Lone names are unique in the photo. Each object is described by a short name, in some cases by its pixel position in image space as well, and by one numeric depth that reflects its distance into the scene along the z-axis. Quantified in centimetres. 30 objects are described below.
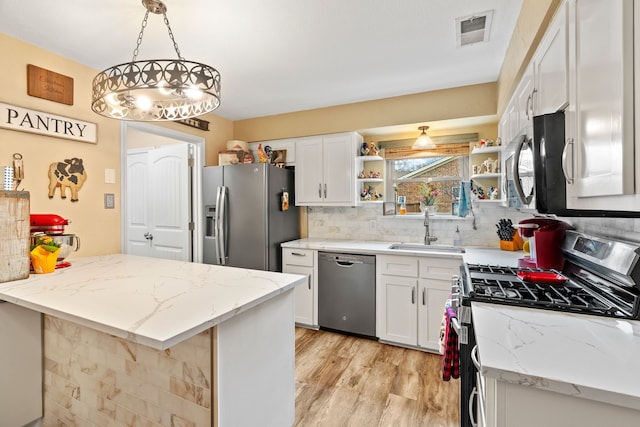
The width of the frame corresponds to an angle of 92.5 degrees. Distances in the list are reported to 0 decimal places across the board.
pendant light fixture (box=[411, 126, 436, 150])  317
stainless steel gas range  108
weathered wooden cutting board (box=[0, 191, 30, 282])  159
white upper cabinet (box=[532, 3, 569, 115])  115
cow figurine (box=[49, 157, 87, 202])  223
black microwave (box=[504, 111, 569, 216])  110
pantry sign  200
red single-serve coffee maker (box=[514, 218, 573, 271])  171
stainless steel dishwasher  292
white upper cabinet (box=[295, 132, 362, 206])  332
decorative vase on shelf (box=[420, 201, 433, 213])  332
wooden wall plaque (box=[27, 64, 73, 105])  212
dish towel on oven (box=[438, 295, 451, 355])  163
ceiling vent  187
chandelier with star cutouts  138
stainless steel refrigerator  322
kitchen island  117
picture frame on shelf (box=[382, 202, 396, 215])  346
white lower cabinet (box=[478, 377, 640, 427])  65
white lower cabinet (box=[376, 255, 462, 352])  264
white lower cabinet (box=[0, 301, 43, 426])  154
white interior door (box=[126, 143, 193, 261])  353
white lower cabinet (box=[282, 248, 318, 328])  318
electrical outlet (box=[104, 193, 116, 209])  258
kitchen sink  300
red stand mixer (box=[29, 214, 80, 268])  194
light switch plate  258
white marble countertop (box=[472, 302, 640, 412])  66
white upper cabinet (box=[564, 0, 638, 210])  73
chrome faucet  319
